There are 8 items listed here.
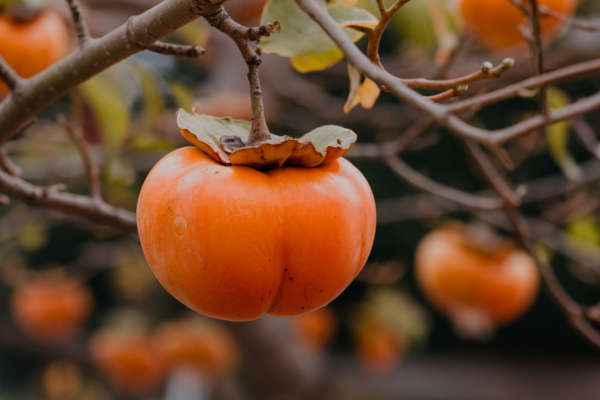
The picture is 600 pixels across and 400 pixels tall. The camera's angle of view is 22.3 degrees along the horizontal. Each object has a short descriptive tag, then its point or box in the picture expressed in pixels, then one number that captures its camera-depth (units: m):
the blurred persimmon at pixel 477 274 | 1.40
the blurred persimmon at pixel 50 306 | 2.23
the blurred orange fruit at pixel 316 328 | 2.00
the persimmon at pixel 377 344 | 2.16
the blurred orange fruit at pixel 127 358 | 2.34
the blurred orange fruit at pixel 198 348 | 2.17
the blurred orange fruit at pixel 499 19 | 0.74
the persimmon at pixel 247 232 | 0.44
